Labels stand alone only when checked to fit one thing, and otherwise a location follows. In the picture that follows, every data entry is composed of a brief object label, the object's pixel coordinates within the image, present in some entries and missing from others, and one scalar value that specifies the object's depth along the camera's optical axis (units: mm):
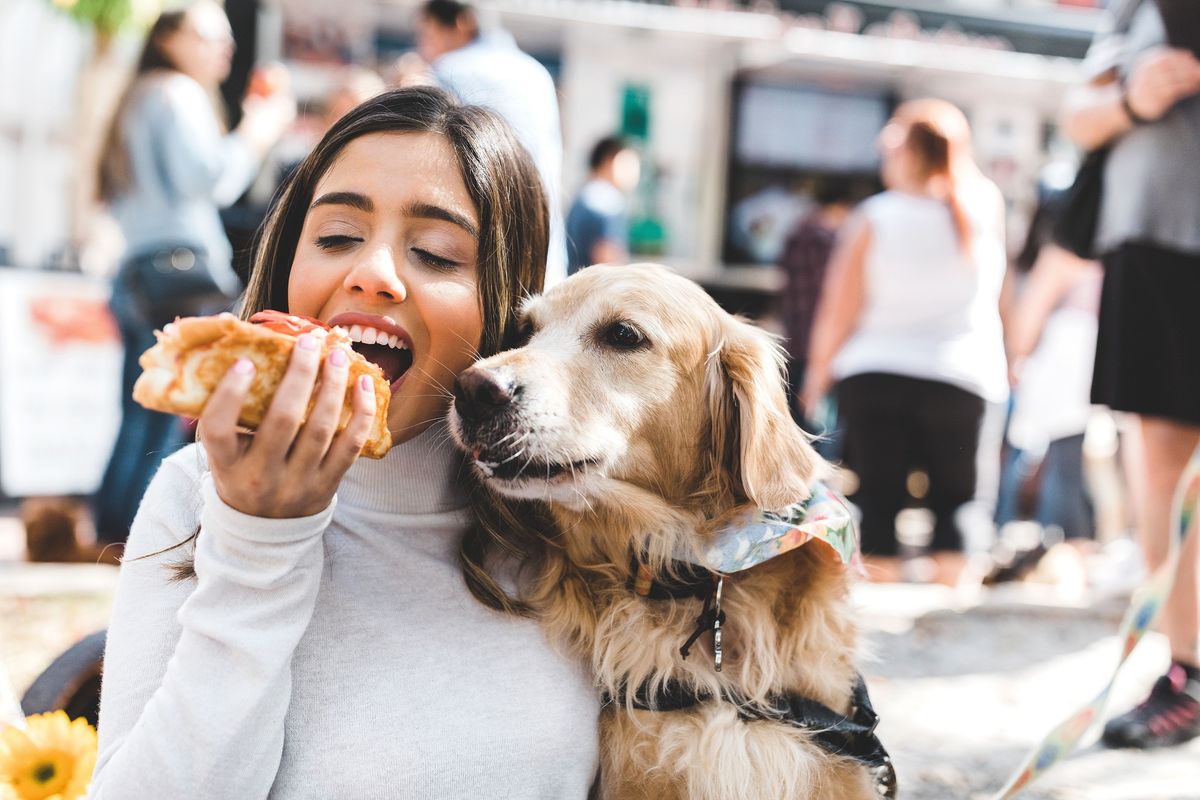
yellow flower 1571
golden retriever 1615
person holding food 1175
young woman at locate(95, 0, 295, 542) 4055
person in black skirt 2783
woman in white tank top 4375
